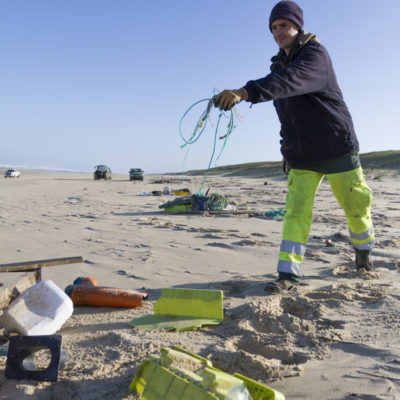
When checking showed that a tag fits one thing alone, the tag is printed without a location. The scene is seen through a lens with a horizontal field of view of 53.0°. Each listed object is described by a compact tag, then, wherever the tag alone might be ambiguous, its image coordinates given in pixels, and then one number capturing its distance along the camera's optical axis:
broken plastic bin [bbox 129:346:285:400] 1.18
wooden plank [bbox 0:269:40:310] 2.16
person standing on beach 2.81
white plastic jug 1.85
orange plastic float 2.49
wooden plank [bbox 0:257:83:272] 2.61
